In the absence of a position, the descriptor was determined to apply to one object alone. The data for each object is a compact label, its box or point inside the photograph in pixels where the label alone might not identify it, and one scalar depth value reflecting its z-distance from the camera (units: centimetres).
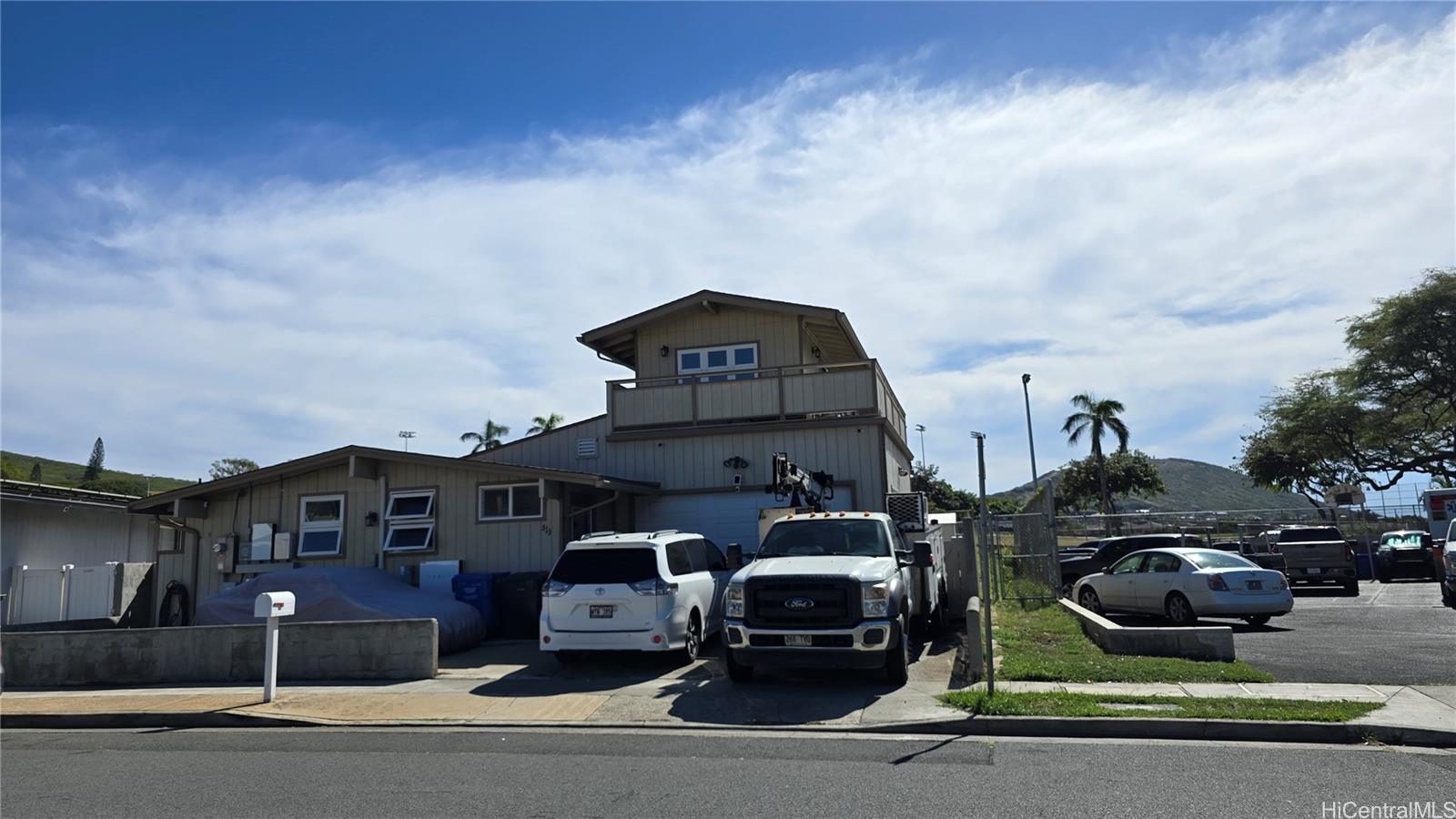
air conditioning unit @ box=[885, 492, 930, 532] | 1609
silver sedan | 1488
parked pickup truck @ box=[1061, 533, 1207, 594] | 2380
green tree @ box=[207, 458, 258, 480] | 8306
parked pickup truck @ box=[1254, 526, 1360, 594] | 2144
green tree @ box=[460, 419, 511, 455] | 6794
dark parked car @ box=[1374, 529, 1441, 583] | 2455
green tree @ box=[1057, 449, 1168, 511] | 6312
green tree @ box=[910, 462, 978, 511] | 6269
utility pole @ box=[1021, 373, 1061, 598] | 1772
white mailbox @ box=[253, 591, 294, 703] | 1073
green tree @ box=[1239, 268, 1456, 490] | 3706
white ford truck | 1011
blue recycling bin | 1605
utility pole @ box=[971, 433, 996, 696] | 902
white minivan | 1180
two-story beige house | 1750
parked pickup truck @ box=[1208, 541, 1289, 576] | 2000
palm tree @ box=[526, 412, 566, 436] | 6562
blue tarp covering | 1445
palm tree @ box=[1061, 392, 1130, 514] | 5941
